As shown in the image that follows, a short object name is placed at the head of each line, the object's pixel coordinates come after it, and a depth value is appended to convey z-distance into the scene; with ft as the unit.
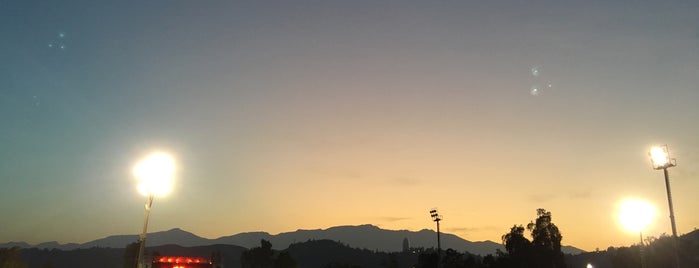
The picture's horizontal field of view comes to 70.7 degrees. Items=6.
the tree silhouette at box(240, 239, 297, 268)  503.61
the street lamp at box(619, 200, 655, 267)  143.23
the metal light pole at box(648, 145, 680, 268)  118.37
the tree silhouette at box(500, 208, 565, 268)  294.87
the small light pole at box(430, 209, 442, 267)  250.98
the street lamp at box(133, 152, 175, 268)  75.66
